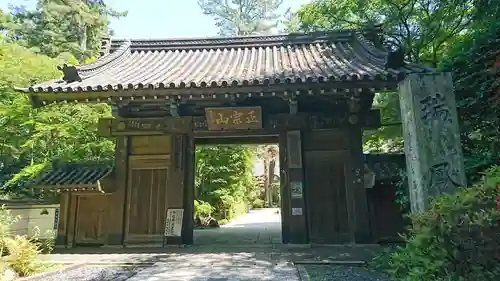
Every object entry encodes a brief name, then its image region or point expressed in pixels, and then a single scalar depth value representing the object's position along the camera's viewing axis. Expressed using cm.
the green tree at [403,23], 946
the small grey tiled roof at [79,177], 820
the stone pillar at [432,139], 479
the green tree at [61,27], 2320
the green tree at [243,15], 2958
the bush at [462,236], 306
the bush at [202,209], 1598
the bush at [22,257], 557
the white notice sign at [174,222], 821
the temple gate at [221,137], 806
